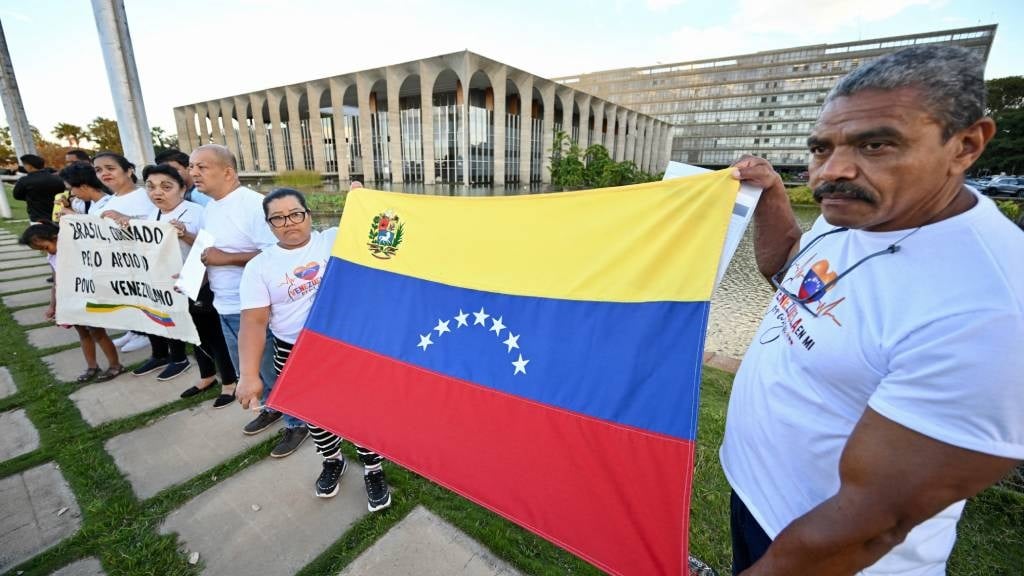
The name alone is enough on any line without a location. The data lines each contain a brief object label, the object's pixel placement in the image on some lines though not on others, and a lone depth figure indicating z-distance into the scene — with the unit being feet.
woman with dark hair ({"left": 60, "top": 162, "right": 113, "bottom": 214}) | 11.92
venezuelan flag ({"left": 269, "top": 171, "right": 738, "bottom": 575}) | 4.46
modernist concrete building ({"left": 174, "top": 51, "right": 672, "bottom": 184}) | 101.91
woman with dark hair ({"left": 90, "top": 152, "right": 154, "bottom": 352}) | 10.70
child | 11.78
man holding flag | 2.39
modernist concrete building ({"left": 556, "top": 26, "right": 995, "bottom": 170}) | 185.57
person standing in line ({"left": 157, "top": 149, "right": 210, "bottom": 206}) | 12.23
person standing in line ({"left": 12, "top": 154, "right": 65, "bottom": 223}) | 16.12
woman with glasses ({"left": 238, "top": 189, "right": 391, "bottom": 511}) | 6.83
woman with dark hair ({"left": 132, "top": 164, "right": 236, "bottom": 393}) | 9.89
